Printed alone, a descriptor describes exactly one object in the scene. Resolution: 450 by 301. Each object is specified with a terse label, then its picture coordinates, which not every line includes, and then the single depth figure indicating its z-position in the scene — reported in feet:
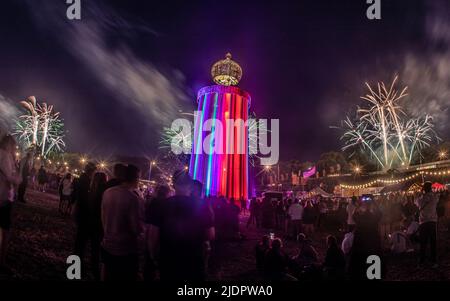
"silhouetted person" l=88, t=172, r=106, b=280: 19.93
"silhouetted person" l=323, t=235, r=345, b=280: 22.58
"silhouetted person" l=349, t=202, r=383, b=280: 21.30
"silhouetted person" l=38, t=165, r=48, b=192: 65.31
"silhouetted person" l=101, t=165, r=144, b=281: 13.89
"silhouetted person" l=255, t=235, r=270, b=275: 25.93
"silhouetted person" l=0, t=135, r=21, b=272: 16.65
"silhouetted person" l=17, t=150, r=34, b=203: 39.60
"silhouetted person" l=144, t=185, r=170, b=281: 12.90
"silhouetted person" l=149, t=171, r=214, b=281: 12.46
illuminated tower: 90.79
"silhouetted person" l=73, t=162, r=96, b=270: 20.20
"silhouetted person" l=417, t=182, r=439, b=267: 27.96
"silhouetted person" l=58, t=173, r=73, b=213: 39.83
